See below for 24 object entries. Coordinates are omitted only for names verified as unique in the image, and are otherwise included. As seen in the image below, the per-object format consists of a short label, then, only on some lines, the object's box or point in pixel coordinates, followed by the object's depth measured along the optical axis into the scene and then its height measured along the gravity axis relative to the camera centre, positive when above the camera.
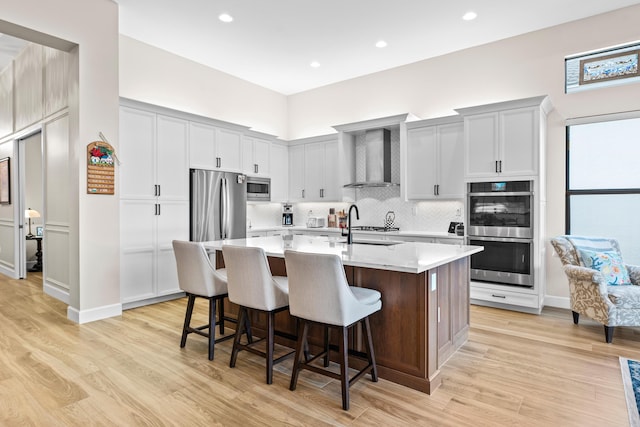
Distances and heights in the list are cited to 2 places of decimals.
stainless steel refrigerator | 5.27 +0.11
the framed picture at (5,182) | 6.46 +0.56
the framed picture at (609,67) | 4.26 +1.70
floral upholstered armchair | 3.44 -0.72
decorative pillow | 3.76 -0.58
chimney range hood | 5.92 +0.86
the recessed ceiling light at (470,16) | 4.34 +2.33
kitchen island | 2.54 -0.70
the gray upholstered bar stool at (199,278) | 3.11 -0.56
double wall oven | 4.41 -0.24
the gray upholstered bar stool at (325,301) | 2.30 -0.59
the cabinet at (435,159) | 5.12 +0.75
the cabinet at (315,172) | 6.54 +0.73
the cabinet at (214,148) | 5.31 +0.99
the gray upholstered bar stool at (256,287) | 2.68 -0.56
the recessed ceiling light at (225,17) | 4.45 +2.39
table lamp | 6.71 -0.01
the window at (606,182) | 4.33 +0.34
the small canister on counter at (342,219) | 6.52 -0.13
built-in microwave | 6.27 +0.40
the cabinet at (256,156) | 6.14 +0.98
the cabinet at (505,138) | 4.34 +0.89
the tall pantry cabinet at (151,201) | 4.59 +0.16
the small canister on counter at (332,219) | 6.78 -0.14
